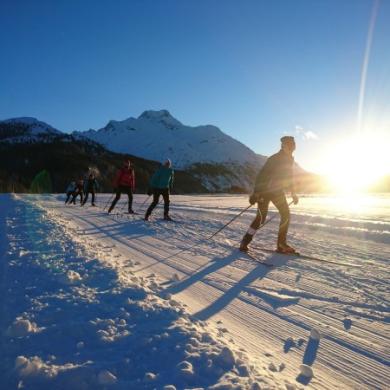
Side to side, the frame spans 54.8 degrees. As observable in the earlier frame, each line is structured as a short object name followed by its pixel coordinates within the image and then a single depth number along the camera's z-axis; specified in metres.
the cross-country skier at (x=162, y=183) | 12.52
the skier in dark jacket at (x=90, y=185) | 19.88
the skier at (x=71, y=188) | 21.83
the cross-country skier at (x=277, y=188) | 6.98
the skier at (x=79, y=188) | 20.75
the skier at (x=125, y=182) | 14.85
